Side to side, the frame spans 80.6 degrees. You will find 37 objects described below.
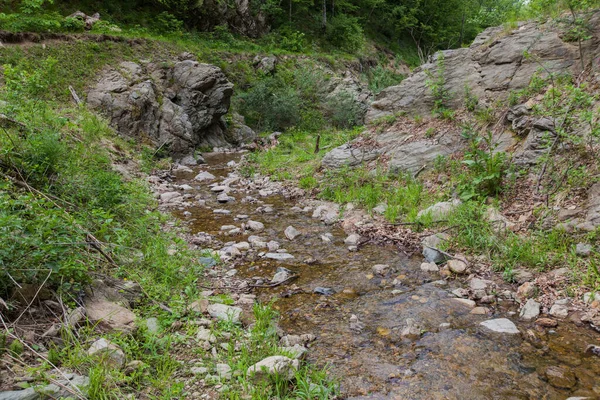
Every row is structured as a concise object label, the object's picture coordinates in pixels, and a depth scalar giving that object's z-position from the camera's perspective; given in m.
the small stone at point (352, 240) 6.10
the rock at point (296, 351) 3.02
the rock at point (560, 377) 2.89
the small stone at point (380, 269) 5.01
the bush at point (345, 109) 17.47
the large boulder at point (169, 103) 13.07
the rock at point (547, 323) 3.64
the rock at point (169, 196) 8.40
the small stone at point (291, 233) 6.42
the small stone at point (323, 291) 4.50
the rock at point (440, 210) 6.11
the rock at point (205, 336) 3.22
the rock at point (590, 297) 3.79
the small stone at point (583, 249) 4.26
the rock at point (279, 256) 5.51
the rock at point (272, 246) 5.85
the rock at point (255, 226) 6.77
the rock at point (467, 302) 4.10
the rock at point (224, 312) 3.56
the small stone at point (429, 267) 4.99
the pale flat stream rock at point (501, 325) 3.61
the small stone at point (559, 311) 3.76
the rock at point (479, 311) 3.94
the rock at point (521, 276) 4.40
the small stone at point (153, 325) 3.16
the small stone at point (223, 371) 2.78
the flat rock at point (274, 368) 2.70
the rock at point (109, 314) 2.96
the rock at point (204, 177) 11.17
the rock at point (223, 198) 8.65
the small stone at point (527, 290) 4.13
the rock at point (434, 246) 5.18
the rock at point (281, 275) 4.74
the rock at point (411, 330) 3.58
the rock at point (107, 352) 2.54
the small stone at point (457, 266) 4.81
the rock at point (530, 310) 3.81
